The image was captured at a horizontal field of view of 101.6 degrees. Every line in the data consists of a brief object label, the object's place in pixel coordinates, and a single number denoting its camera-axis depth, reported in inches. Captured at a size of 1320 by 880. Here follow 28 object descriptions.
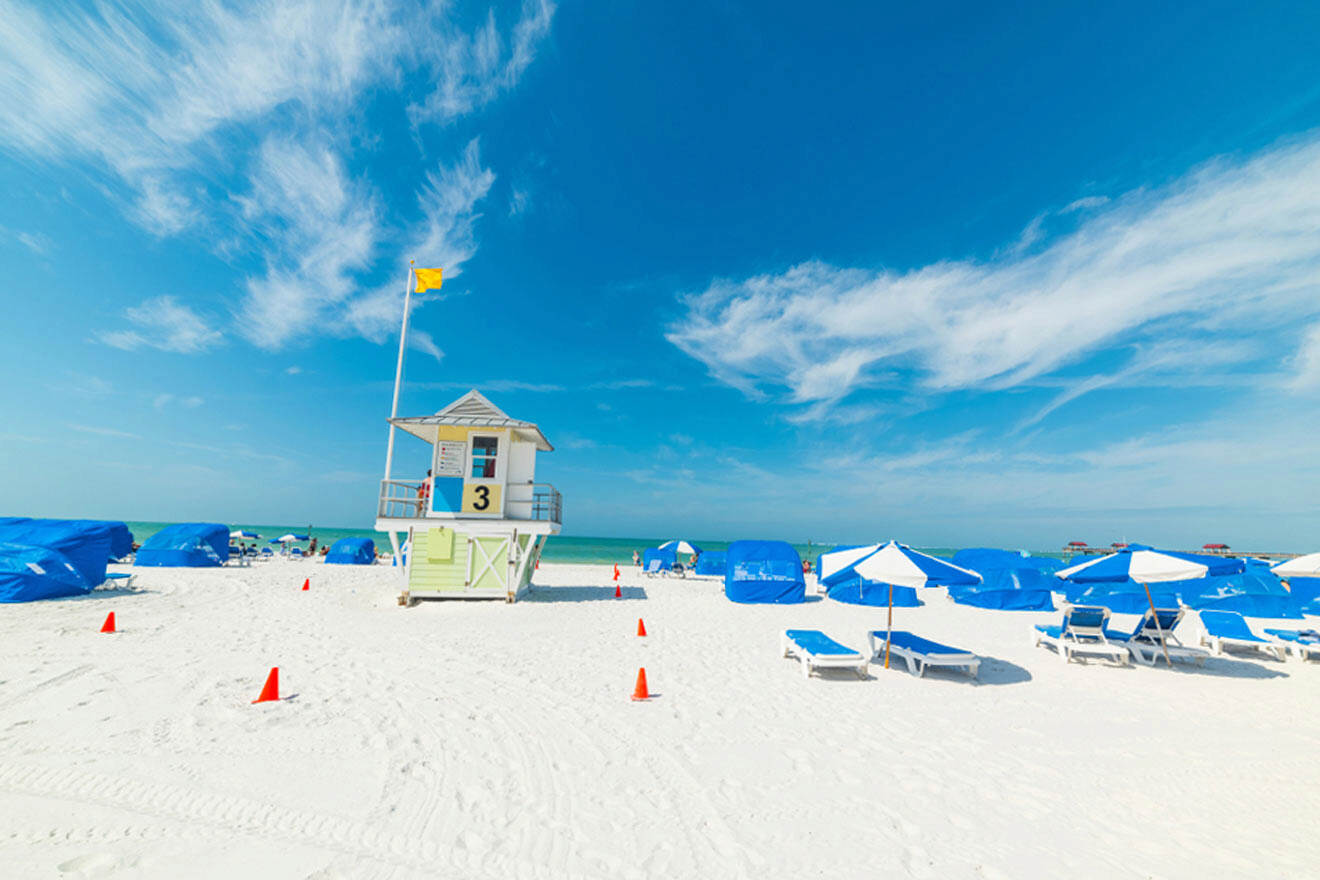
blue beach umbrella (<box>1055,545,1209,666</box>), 386.6
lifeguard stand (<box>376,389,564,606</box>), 648.4
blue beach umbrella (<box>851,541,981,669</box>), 367.6
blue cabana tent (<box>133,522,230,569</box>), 1026.7
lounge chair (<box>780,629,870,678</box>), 362.6
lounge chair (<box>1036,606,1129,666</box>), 437.1
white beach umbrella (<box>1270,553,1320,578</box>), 460.1
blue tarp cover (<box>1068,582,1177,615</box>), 743.4
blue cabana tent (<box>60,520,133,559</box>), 989.5
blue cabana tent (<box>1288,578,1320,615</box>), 759.1
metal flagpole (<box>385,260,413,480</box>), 669.3
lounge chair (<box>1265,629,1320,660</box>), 455.2
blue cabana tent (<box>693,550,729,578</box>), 1172.5
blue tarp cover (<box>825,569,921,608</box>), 809.5
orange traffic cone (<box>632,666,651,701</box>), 308.8
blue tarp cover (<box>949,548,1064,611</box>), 789.2
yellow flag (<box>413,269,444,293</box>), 751.1
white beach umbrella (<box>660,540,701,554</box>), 1200.8
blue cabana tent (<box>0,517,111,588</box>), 644.7
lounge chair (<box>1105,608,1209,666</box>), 426.3
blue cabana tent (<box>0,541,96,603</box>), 587.8
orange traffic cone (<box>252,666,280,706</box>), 282.2
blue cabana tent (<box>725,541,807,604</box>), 796.6
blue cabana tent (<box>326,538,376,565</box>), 1256.2
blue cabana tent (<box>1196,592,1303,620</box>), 724.0
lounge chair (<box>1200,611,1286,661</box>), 467.6
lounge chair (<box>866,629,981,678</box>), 370.6
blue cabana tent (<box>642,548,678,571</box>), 1184.8
